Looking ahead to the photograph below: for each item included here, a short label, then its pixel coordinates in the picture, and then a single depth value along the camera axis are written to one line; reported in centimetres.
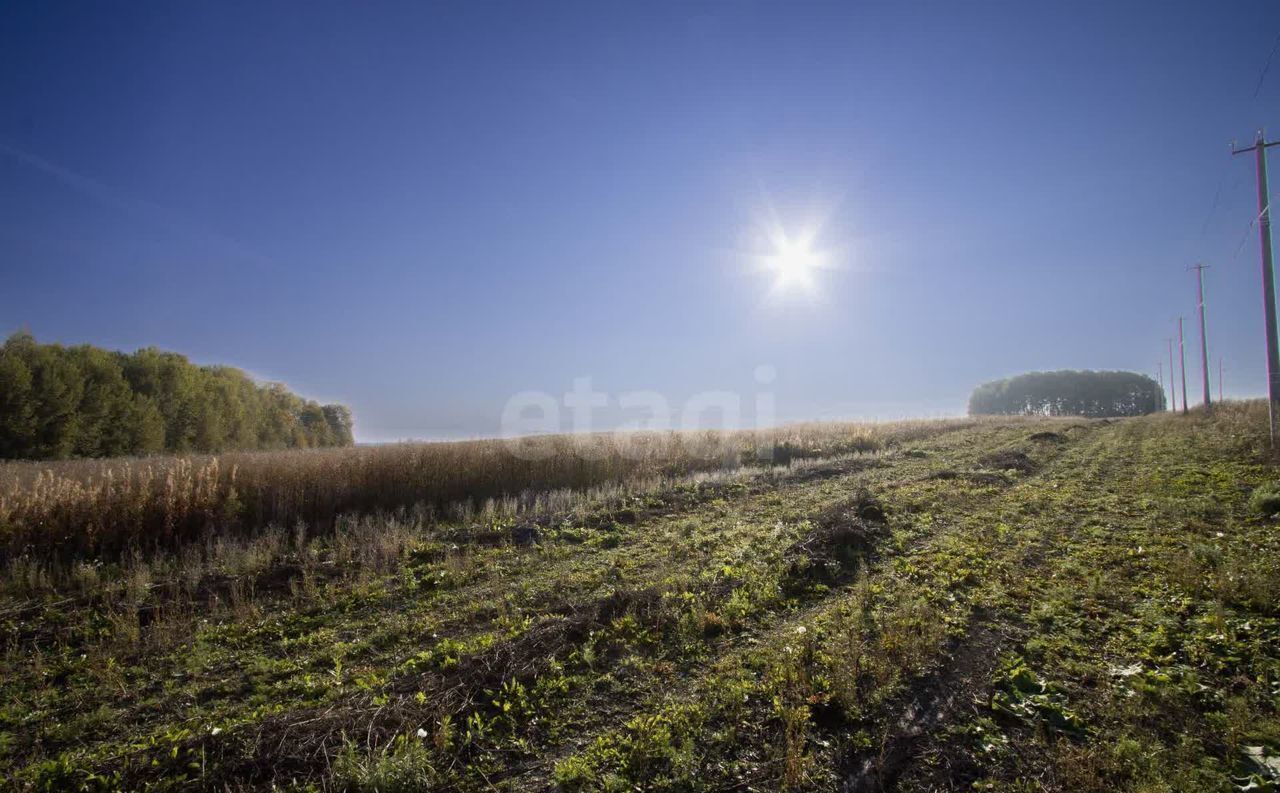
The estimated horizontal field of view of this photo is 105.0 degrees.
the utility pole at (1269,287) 1555
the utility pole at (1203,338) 3878
